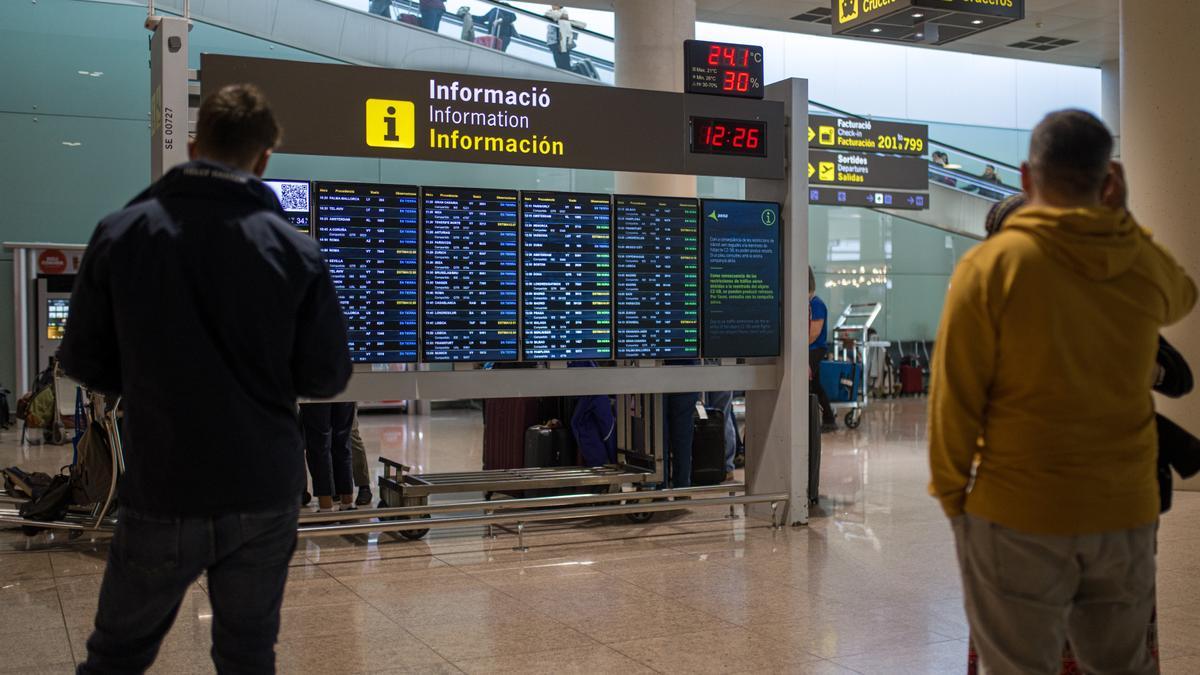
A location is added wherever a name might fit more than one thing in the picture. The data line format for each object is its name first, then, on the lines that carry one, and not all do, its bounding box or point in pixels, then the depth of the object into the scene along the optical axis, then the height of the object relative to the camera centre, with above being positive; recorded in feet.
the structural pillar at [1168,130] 28.17 +4.90
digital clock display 23.11 +3.84
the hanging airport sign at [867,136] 52.44 +8.85
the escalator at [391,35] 51.34 +13.20
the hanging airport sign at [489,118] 19.99 +3.88
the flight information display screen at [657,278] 22.99 +0.99
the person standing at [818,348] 35.63 -0.75
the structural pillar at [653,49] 41.29 +10.00
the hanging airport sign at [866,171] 52.65 +7.24
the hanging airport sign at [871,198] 52.40 +5.94
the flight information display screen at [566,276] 22.25 +0.99
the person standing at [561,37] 52.75 +13.33
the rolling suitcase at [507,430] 27.84 -2.50
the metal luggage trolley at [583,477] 22.67 -3.07
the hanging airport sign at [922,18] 30.58 +8.44
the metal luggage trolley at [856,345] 46.24 -0.92
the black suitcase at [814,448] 26.43 -2.80
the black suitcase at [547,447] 26.84 -2.80
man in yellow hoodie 7.63 -0.57
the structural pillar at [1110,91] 64.49 +13.25
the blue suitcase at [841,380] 46.19 -2.18
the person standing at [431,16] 52.34 +14.11
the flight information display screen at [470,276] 21.45 +0.98
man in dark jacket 7.97 -0.30
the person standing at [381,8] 51.16 +14.21
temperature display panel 23.20 +5.24
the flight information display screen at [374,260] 20.65 +1.22
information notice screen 23.62 +0.99
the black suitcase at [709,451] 26.99 -2.91
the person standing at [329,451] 24.30 -2.66
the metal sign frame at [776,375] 22.81 -0.97
